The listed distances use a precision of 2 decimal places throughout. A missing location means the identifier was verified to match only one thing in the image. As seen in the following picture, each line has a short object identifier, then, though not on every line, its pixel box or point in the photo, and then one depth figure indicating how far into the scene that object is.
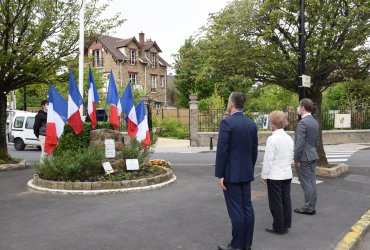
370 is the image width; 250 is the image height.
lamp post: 10.10
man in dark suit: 4.84
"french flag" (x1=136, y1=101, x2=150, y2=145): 10.45
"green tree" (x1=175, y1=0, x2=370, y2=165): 10.20
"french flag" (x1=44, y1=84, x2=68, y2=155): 9.04
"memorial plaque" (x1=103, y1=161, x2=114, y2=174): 9.03
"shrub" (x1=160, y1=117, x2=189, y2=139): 29.26
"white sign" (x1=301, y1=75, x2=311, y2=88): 10.00
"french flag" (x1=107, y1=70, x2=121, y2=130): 9.87
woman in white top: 5.64
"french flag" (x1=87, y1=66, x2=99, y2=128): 9.62
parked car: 21.31
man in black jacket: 11.03
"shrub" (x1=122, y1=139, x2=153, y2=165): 9.84
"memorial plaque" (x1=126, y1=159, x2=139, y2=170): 9.49
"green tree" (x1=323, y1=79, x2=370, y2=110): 11.87
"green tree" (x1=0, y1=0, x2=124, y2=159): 11.52
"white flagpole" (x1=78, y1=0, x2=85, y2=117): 11.11
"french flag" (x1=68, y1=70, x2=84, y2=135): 9.08
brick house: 44.62
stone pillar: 22.25
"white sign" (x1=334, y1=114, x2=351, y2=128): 24.02
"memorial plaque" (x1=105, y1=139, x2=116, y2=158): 9.36
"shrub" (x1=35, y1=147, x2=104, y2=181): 8.75
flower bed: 8.43
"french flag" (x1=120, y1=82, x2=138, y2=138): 10.17
